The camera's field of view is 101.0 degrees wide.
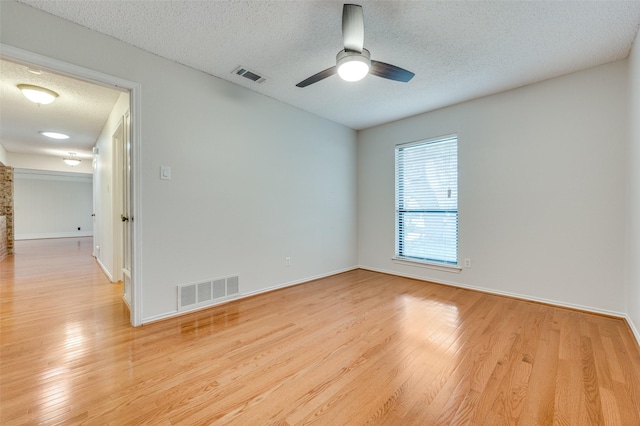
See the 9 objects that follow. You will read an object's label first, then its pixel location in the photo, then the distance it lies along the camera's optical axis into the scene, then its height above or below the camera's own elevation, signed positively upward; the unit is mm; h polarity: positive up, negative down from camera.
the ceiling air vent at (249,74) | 2834 +1497
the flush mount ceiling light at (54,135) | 5226 +1507
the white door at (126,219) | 2496 -100
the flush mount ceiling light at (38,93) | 3090 +1401
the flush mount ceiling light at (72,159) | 7370 +1415
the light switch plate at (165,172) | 2601 +368
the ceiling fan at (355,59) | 1838 +1129
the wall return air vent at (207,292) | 2736 -916
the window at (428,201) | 3791 +132
